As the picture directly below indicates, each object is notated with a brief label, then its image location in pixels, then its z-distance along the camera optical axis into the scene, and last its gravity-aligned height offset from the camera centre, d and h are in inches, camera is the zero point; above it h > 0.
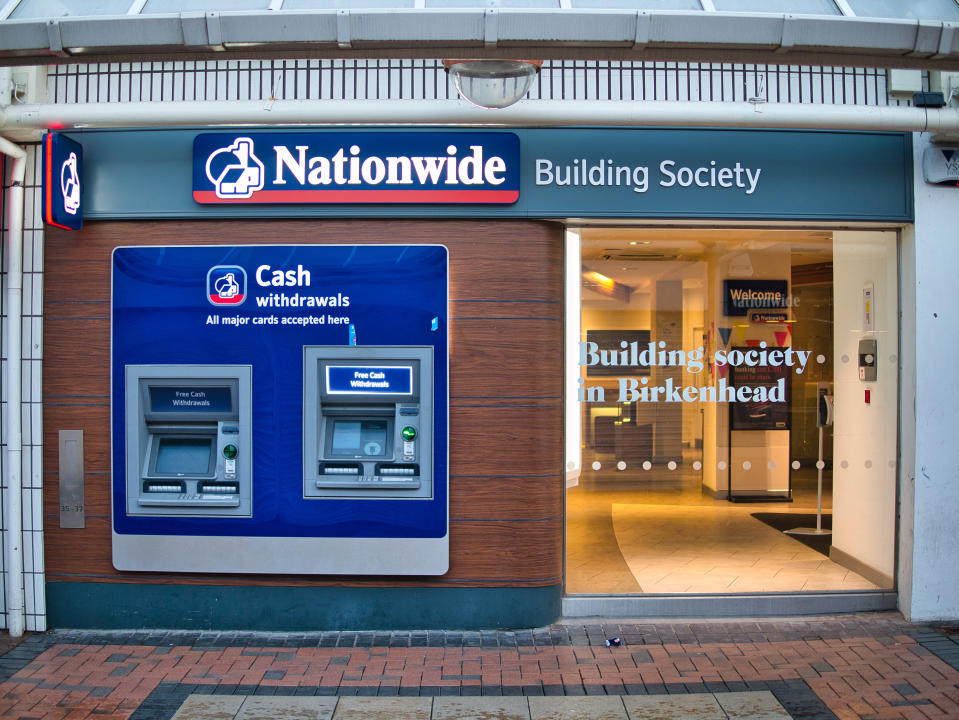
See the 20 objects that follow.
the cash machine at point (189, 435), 236.8 -18.7
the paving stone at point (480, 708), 185.0 -72.3
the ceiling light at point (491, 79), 191.2 +61.8
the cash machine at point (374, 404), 235.1 -12.6
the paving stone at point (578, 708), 185.0 -72.3
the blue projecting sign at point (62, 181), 220.5 +46.5
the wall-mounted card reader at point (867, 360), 259.0 +1.4
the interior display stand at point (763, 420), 251.6 -15.7
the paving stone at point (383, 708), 185.0 -72.4
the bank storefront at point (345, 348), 235.6 +4.7
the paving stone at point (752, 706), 183.8 -71.8
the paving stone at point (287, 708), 184.7 -72.2
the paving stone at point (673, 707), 184.1 -72.0
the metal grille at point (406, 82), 239.8 +76.7
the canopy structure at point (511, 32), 170.4 +64.3
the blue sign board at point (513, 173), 234.5 +51.0
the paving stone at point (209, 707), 184.7 -72.1
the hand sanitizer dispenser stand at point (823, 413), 261.6 -14.1
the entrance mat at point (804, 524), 270.7 -48.2
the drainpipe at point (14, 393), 234.7 -7.2
